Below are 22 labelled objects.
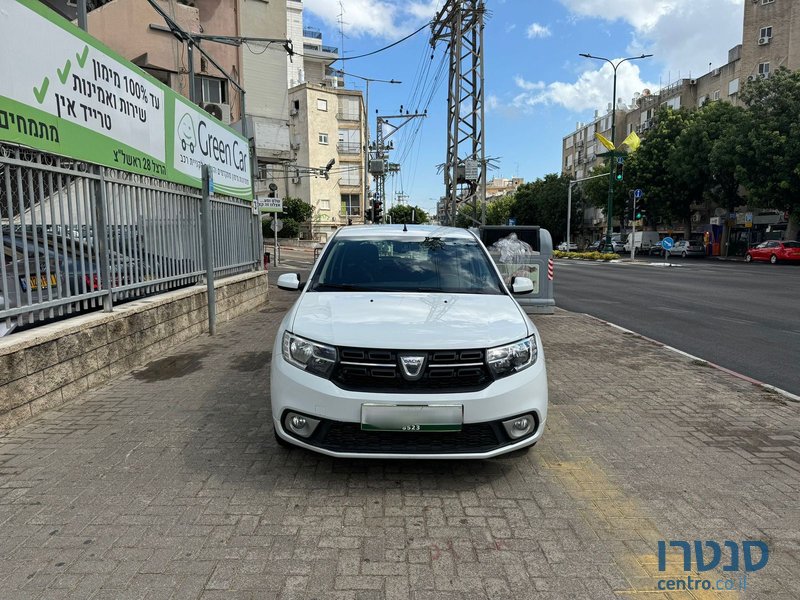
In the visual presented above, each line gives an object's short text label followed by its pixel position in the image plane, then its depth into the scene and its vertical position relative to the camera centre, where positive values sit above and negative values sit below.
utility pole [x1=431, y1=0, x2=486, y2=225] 20.09 +5.63
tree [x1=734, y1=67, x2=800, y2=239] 30.62 +5.61
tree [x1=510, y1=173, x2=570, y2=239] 64.75 +4.84
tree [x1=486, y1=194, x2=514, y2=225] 83.74 +5.16
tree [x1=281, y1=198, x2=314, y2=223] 50.19 +3.23
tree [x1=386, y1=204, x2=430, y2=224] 84.24 +5.03
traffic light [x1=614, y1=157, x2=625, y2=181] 28.46 +3.70
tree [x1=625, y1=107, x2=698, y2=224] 42.97 +5.72
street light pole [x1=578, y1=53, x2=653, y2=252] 33.95 +4.44
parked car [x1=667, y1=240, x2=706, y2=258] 42.62 -0.65
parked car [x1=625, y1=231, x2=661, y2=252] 52.31 +0.13
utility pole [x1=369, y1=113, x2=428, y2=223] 31.59 +6.57
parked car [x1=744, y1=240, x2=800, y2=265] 29.94 -0.71
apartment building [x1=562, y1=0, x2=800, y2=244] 39.66 +14.85
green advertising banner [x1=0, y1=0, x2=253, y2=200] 4.31 +1.47
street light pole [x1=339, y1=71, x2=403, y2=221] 34.69 +5.23
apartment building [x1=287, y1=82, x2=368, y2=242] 52.59 +9.37
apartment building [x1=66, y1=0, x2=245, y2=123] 18.38 +7.40
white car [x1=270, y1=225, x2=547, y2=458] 3.07 -0.83
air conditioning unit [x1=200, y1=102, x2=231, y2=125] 17.31 +4.57
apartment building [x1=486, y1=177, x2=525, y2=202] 150.86 +16.70
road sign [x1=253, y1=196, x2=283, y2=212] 17.92 +1.30
